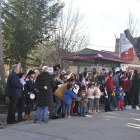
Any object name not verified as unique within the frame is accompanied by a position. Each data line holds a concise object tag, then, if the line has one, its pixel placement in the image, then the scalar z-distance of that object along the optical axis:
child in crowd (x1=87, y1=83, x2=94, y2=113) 10.99
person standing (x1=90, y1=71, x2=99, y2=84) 12.84
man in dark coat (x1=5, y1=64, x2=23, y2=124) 8.11
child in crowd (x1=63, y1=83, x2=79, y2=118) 9.27
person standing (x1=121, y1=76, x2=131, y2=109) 13.87
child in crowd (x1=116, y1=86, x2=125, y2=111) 12.44
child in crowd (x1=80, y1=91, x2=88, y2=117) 10.00
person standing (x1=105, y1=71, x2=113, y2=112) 11.86
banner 26.73
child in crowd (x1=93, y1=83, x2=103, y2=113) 11.20
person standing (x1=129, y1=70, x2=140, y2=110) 13.38
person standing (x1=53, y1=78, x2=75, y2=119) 9.46
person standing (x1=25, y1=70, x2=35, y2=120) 9.10
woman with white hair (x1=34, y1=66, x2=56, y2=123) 8.30
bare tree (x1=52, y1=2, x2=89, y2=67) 27.55
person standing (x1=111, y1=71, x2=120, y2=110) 13.48
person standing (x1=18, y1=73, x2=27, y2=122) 8.80
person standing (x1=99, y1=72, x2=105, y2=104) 13.61
